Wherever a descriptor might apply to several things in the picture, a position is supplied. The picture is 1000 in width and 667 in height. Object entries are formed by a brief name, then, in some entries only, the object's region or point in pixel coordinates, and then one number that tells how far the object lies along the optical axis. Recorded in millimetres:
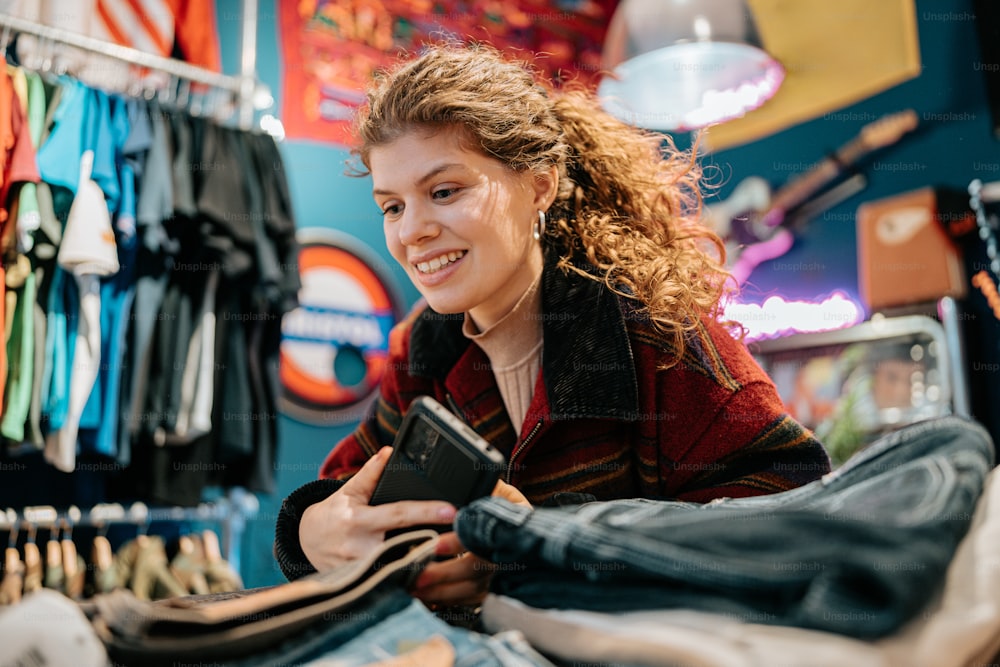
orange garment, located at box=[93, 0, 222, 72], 2518
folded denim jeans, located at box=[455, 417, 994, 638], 434
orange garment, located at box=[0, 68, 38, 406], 1883
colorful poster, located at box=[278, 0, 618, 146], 3479
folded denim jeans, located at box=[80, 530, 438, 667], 452
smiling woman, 1125
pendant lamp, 2541
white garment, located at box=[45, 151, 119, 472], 1938
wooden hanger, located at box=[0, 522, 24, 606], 1957
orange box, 2826
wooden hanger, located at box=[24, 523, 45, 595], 2004
